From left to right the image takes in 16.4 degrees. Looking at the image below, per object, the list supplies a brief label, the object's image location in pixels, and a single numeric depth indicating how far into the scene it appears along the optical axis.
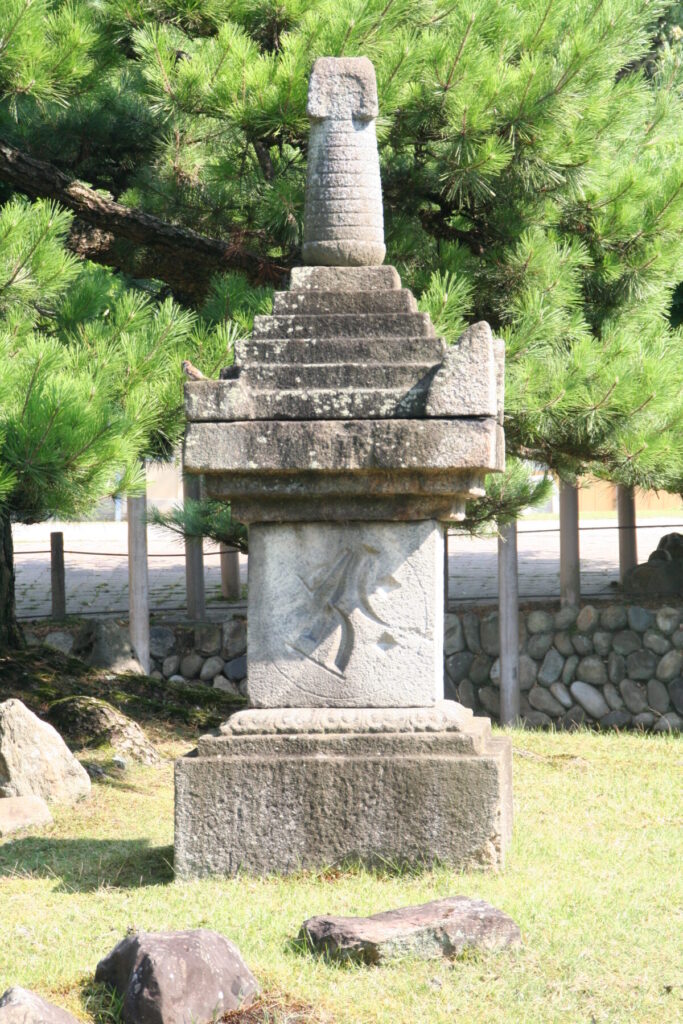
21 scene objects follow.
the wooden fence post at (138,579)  15.93
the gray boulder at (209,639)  18.29
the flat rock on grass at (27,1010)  5.20
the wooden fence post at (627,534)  20.29
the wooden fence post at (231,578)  21.18
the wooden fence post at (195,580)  18.72
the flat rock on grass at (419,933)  6.29
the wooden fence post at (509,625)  16.90
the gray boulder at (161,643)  18.28
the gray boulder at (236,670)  18.12
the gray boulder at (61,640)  17.88
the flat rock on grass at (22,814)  10.10
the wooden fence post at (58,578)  19.25
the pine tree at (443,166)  11.19
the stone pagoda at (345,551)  7.76
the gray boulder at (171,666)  18.34
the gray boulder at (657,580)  18.81
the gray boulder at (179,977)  5.61
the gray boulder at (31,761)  10.93
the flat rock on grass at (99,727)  12.95
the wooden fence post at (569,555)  18.27
